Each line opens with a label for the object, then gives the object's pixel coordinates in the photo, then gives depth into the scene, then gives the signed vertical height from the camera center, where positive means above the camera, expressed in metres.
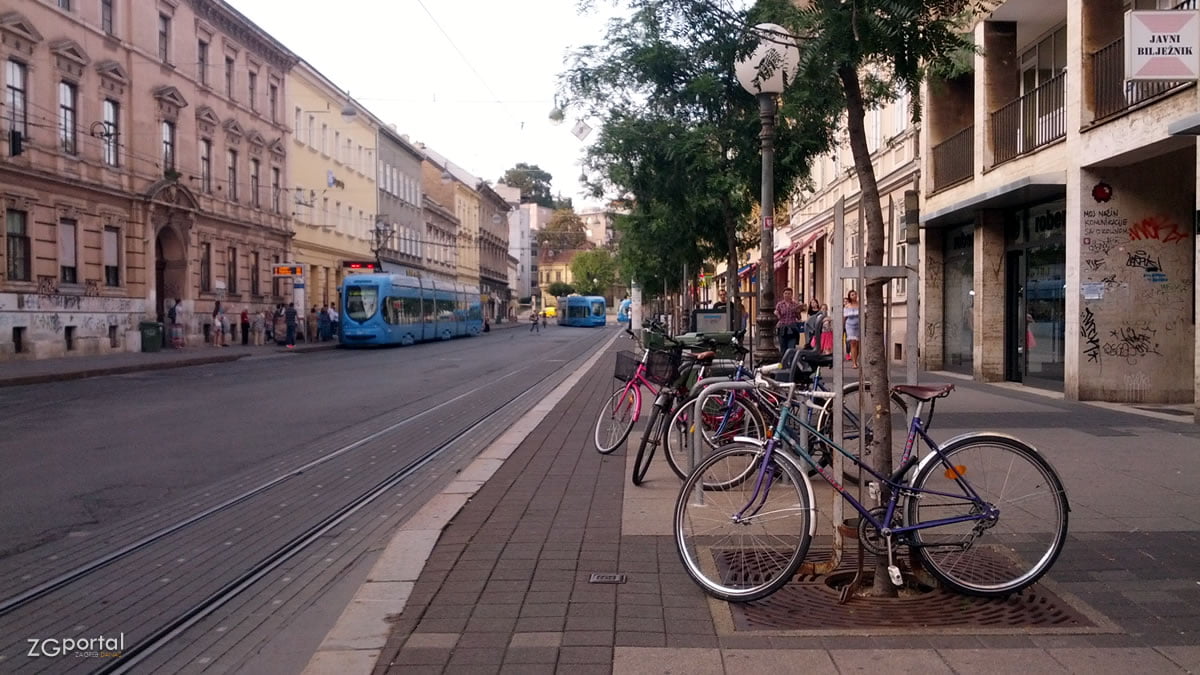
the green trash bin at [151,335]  34.16 -0.36
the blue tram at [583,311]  94.75 +1.25
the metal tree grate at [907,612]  4.68 -1.33
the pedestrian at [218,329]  39.59 -0.18
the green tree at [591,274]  128.11 +6.54
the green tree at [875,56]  5.34 +1.48
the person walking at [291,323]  42.31 +0.05
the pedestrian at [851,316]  19.30 +0.16
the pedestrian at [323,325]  49.50 -0.03
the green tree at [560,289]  144.06 +4.91
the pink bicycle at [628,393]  8.70 -0.65
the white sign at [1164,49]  9.01 +2.39
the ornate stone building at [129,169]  28.92 +5.20
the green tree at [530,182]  145.00 +19.92
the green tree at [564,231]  139.12 +12.45
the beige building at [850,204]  23.95 +3.43
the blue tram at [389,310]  42.09 +0.61
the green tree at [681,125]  15.04 +3.21
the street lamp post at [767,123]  7.16 +1.76
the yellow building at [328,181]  51.94 +7.69
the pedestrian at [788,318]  22.25 +0.15
